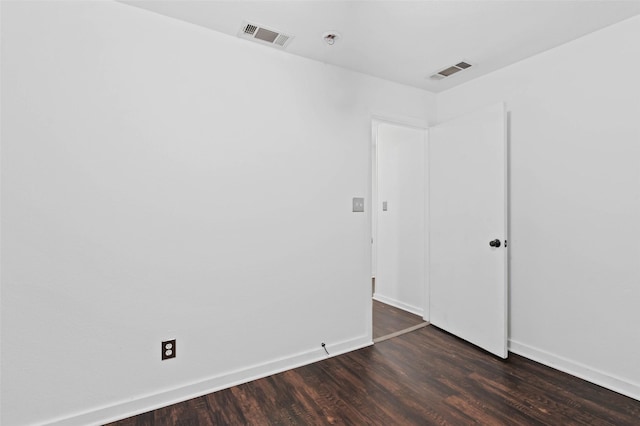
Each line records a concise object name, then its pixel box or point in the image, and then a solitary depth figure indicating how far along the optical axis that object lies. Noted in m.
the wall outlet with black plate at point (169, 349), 2.04
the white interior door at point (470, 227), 2.64
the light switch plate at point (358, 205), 2.83
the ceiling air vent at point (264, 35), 2.16
